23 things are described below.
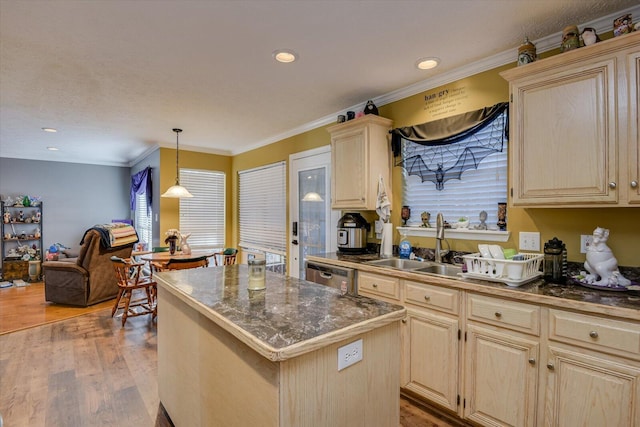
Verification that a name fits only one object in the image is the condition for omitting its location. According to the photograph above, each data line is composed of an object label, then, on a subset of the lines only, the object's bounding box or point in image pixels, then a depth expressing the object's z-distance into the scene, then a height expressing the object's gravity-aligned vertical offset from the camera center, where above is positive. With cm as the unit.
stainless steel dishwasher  272 -55
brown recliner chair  462 -87
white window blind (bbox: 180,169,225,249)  564 +11
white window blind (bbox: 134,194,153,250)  609 -11
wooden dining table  387 -52
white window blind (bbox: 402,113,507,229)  245 +17
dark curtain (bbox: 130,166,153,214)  573 +59
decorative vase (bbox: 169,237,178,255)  445 -40
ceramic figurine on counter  174 -28
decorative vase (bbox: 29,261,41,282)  636 -106
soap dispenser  288 -31
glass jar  172 -31
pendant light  441 +31
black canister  193 -28
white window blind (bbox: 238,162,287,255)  486 +11
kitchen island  106 -54
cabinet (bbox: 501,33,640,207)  166 +47
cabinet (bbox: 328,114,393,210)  302 +52
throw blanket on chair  480 -30
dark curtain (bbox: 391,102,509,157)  241 +71
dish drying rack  185 -34
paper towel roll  300 -24
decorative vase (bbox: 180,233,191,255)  438 -41
